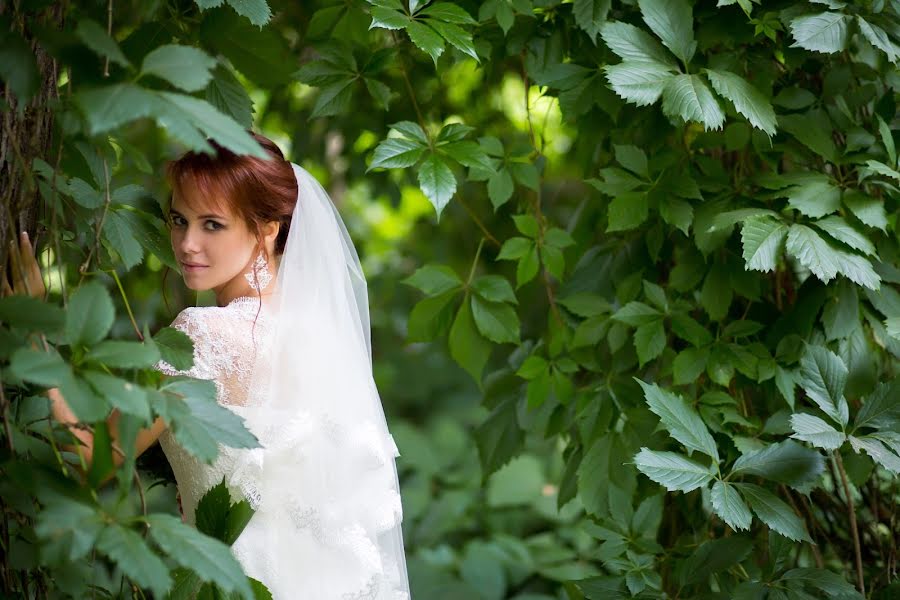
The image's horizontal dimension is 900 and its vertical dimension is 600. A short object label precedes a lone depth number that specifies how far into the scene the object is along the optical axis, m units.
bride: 5.11
